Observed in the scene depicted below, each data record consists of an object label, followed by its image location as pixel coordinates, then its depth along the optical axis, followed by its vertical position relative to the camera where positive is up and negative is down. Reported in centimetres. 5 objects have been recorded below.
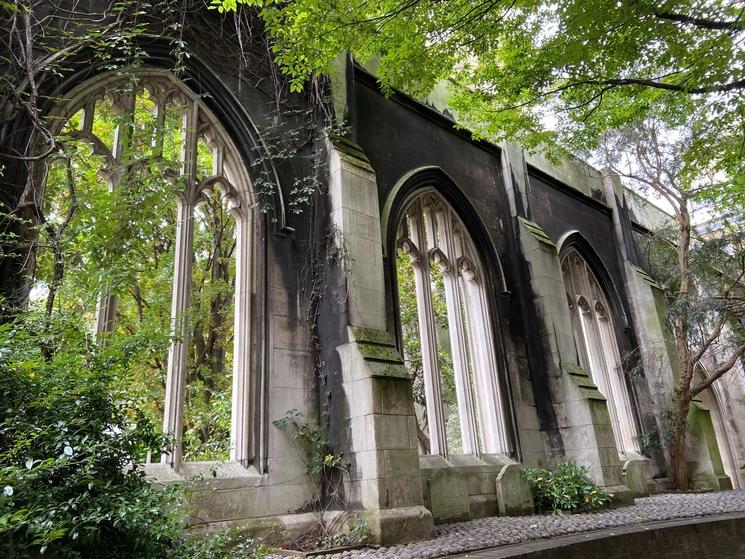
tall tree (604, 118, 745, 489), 1088 +405
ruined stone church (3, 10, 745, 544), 559 +214
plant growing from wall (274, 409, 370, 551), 519 -8
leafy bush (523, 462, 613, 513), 746 -35
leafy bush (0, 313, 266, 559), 276 +22
